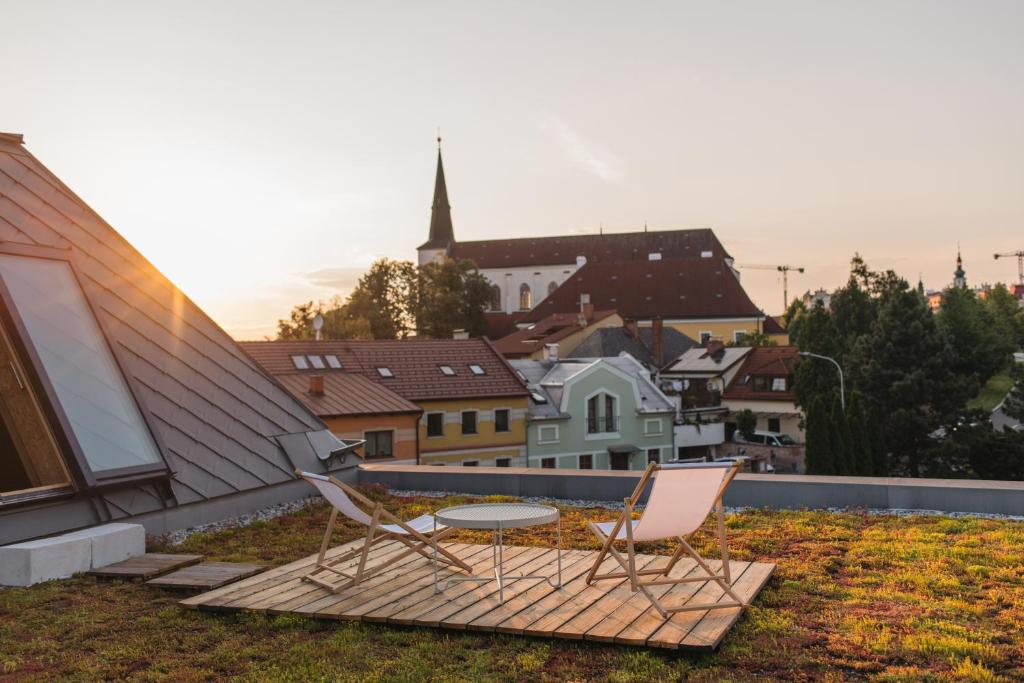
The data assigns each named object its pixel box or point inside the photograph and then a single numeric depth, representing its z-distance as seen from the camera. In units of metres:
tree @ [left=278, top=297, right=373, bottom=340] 59.47
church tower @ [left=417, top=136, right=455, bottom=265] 111.00
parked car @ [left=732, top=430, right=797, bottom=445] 48.09
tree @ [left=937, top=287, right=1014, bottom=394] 45.28
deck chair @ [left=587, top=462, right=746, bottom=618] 5.26
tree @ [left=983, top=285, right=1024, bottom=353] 72.11
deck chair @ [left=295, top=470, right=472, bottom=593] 5.92
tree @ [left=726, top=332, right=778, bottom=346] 72.81
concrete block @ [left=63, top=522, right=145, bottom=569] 7.14
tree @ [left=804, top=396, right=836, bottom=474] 31.59
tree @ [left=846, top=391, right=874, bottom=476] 32.03
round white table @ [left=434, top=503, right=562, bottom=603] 5.69
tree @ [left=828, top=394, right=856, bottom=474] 31.52
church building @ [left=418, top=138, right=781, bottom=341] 80.19
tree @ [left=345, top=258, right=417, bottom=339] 74.91
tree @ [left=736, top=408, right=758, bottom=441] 49.38
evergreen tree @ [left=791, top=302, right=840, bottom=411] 47.84
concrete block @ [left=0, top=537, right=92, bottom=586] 6.59
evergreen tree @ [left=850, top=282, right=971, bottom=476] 39.19
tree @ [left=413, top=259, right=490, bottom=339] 73.38
